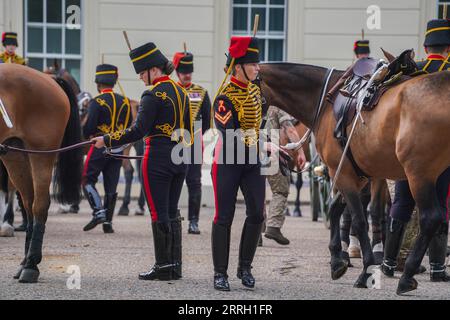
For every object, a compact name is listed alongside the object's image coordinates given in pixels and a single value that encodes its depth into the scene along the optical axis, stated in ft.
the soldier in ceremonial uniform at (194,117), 83.87
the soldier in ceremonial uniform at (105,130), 85.05
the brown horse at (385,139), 51.49
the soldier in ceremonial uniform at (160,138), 56.44
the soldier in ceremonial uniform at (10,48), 86.48
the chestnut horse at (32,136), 56.70
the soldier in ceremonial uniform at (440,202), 58.75
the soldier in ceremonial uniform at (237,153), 53.26
